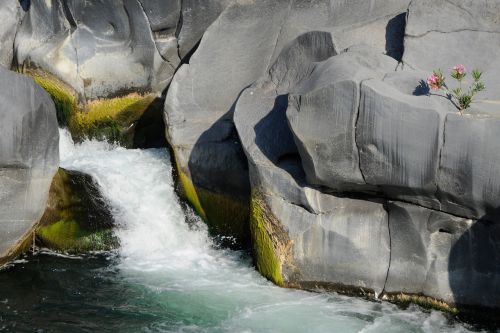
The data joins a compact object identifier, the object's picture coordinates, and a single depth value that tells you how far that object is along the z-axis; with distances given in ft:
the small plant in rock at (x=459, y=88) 39.50
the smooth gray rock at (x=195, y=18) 68.80
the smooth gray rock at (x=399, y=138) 38.68
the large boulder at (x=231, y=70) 52.34
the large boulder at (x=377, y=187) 38.65
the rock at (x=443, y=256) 40.24
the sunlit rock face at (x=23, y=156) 48.03
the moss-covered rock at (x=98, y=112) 69.67
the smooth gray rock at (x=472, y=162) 37.40
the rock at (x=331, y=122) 40.40
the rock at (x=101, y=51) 70.33
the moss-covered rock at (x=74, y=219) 52.24
